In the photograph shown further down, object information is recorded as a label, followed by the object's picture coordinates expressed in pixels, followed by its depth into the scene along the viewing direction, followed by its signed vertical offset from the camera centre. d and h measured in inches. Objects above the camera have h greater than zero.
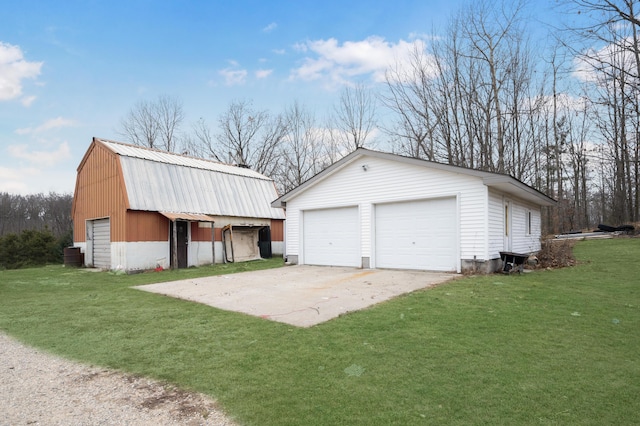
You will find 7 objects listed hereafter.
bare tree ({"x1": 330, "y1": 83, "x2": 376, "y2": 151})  1062.4 +343.0
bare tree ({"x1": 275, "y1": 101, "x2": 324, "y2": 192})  1243.2 +272.1
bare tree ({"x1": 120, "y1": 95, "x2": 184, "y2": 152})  1337.4 +414.4
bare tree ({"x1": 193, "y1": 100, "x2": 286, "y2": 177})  1332.4 +342.5
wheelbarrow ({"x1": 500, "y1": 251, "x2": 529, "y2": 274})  398.0 -46.7
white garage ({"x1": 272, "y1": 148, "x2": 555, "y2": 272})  409.4 +10.6
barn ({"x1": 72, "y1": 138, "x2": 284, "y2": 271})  583.8 +31.0
